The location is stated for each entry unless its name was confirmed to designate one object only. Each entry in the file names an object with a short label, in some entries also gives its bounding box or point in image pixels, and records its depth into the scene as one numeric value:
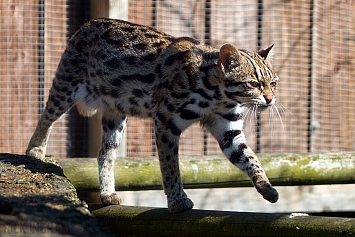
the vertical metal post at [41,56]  13.19
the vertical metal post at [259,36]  13.91
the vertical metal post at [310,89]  14.16
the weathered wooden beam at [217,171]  11.30
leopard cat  9.37
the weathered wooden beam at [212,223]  7.28
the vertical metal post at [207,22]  13.70
